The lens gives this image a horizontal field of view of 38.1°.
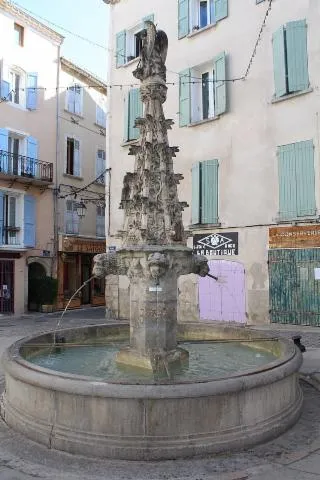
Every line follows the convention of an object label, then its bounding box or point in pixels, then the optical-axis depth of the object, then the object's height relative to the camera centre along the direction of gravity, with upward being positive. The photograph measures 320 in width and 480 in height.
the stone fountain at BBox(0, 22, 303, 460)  4.66 -1.33
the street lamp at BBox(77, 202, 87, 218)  23.22 +2.72
